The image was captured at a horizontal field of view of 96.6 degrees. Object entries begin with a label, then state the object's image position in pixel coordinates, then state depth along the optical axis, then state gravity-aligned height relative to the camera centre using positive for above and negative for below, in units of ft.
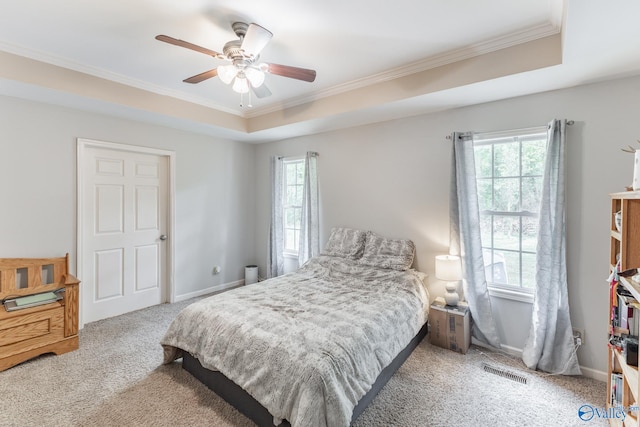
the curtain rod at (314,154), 13.24 +2.69
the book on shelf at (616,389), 5.49 -3.49
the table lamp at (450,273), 8.91 -1.92
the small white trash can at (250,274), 15.12 -3.32
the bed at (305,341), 5.08 -2.81
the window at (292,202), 14.57 +0.50
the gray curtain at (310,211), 13.16 +0.02
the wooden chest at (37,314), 7.71 -2.92
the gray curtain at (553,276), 7.65 -1.76
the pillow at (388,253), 10.24 -1.54
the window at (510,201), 8.52 +0.32
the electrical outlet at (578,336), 7.54 -3.34
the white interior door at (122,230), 10.59 -0.75
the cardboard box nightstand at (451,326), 8.66 -3.56
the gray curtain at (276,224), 14.56 -0.64
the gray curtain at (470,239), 8.98 -0.87
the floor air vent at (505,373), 7.45 -4.36
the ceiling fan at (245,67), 6.27 +3.46
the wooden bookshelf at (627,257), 4.62 -0.79
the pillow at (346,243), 11.46 -1.31
